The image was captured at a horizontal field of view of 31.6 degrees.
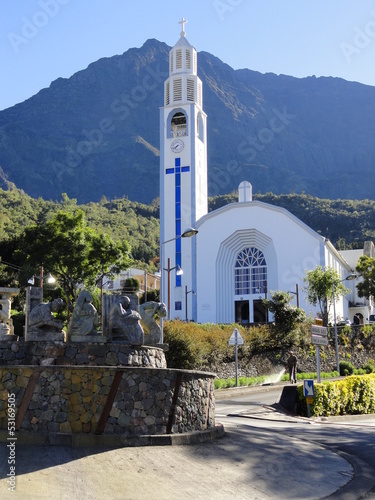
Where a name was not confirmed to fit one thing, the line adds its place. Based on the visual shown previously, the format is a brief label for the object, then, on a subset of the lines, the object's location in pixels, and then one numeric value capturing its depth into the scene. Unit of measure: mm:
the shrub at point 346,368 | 34938
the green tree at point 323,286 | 45312
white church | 51812
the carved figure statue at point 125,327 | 10938
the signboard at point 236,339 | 24688
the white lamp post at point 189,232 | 20773
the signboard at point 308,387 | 17312
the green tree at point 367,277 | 52750
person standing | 27703
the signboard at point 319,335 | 17969
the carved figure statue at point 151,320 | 12805
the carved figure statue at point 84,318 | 10875
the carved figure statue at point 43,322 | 10784
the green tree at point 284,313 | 35500
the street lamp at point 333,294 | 33531
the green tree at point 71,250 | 35750
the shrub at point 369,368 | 35897
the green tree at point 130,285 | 61562
